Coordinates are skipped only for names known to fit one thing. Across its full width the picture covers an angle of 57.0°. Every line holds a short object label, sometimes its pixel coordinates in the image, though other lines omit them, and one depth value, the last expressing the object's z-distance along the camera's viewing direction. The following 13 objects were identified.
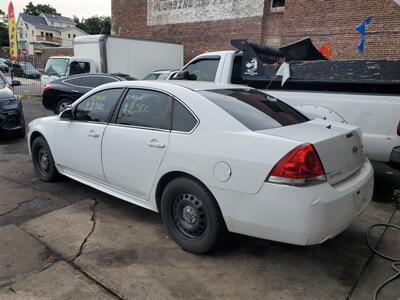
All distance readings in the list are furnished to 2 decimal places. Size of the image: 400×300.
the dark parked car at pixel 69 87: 10.42
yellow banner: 18.98
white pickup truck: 4.63
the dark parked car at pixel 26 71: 27.44
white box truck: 13.31
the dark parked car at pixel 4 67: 36.30
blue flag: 13.50
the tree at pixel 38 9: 94.14
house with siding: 73.69
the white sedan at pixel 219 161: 2.74
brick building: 13.41
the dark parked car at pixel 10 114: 7.57
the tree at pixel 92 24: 80.94
